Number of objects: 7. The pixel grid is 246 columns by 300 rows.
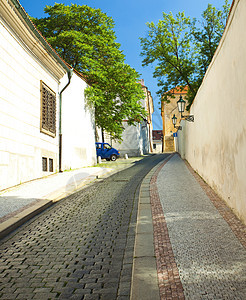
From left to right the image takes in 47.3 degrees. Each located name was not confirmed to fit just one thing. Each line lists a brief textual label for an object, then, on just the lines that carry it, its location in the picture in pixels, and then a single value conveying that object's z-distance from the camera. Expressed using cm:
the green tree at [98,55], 1897
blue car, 2542
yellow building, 4966
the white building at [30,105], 830
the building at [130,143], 3488
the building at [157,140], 6684
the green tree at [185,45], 2306
